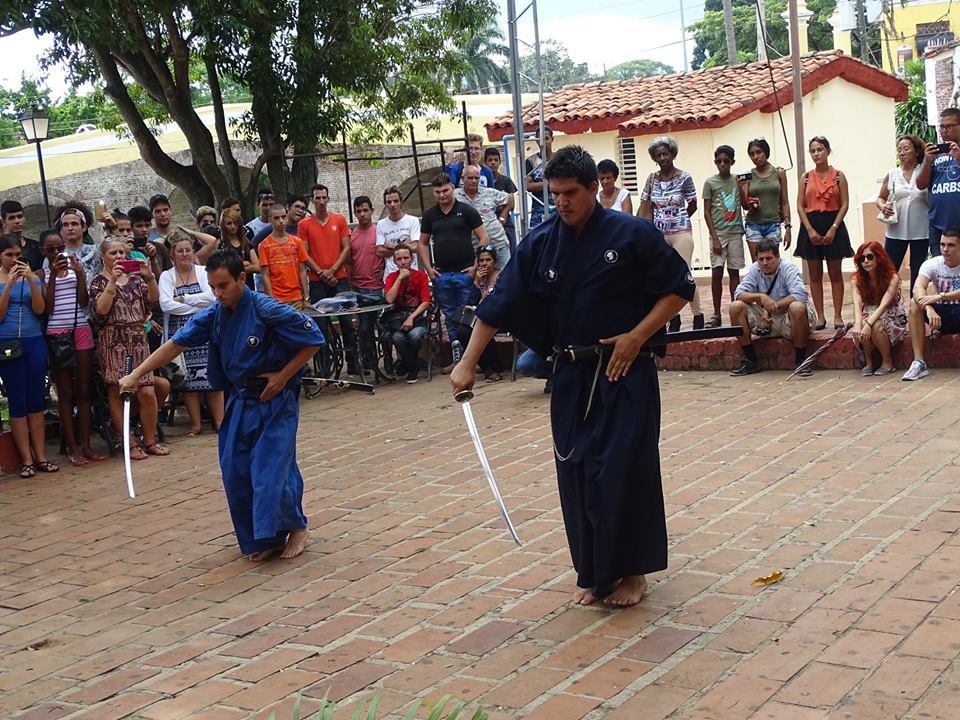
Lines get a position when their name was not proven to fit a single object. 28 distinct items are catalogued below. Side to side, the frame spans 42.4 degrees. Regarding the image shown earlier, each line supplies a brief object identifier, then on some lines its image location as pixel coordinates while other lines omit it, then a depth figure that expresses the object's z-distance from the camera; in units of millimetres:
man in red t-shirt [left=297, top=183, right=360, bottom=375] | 12523
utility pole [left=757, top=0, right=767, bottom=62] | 15550
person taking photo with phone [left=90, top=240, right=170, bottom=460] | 9758
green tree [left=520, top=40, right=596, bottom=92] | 79050
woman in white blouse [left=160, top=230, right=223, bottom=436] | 10461
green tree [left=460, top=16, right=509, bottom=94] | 59750
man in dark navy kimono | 5234
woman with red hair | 10055
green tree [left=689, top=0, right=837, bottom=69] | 57169
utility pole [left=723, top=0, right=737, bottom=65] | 36094
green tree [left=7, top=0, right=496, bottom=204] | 14219
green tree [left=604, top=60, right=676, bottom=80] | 117312
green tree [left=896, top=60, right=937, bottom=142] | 26375
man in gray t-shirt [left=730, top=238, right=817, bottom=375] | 10625
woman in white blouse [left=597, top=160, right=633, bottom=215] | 11203
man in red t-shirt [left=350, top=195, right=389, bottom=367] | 12562
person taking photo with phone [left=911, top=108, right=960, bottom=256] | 10273
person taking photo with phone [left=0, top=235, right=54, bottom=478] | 9336
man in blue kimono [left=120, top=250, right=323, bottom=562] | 6559
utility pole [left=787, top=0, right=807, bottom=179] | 13227
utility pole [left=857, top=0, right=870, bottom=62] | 35188
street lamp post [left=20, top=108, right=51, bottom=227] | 18281
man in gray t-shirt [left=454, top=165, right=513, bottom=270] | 12391
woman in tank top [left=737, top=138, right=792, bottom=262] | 11469
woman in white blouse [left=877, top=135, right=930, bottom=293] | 10781
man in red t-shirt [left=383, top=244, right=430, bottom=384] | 12109
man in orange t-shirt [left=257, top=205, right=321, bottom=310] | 11758
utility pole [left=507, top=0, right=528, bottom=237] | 11523
